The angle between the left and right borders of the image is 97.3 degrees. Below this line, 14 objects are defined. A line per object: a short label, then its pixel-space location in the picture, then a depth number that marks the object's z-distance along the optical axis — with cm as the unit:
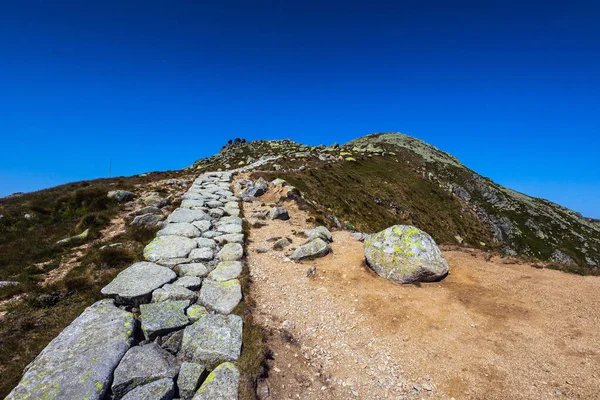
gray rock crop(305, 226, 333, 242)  1468
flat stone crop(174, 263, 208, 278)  1001
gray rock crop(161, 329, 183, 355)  689
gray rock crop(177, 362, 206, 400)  570
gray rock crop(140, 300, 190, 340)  695
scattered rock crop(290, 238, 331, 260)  1307
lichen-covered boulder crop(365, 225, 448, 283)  1100
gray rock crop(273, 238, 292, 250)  1416
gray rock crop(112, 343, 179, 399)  552
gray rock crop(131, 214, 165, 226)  1542
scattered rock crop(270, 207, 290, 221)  1917
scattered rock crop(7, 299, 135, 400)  518
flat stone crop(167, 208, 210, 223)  1511
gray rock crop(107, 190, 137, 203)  2035
